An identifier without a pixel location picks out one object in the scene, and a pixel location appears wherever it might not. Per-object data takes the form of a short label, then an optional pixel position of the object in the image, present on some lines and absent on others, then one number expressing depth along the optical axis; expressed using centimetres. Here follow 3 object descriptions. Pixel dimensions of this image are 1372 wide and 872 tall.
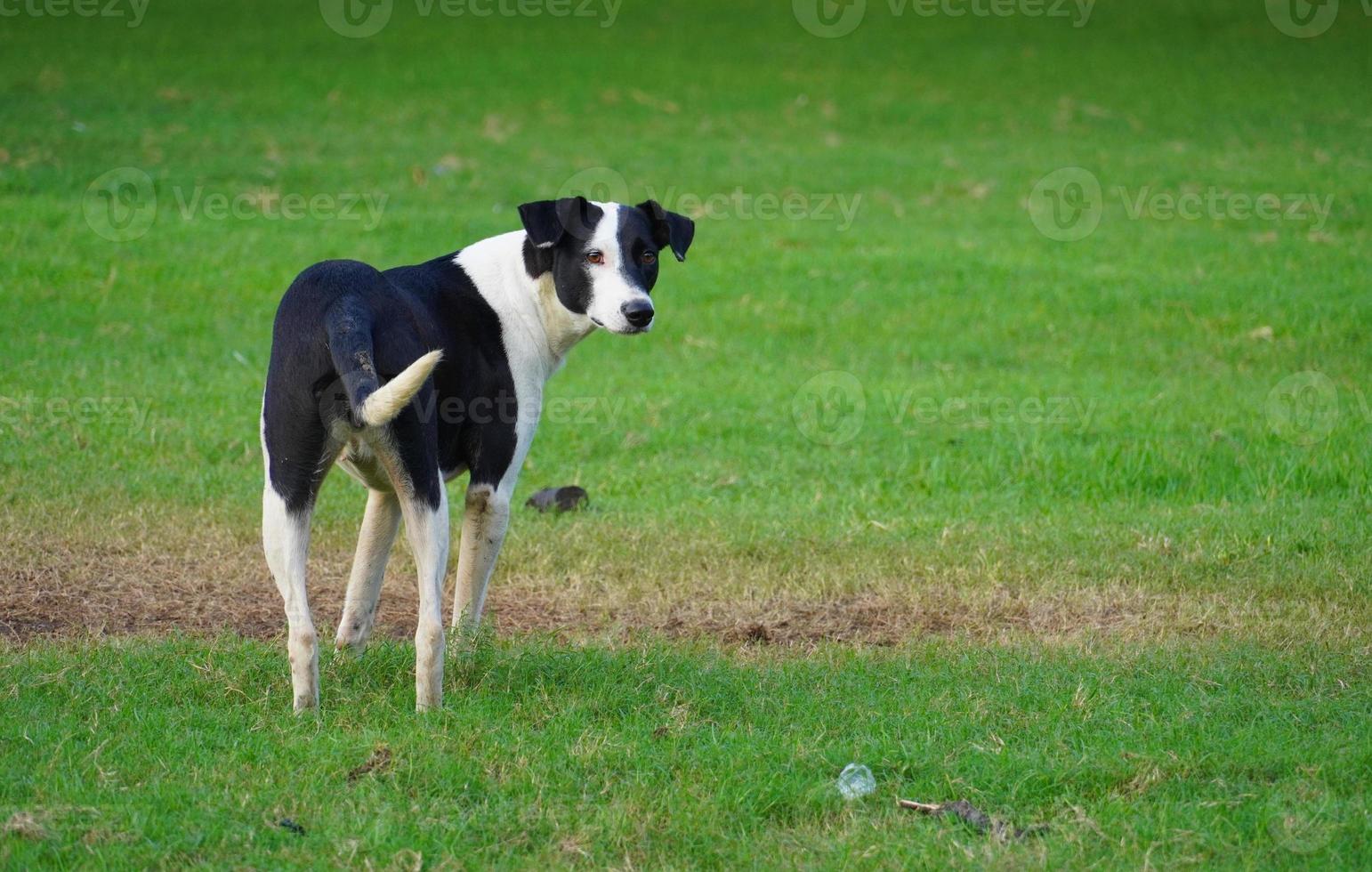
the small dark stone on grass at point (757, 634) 1359
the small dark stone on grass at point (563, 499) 1703
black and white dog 1023
